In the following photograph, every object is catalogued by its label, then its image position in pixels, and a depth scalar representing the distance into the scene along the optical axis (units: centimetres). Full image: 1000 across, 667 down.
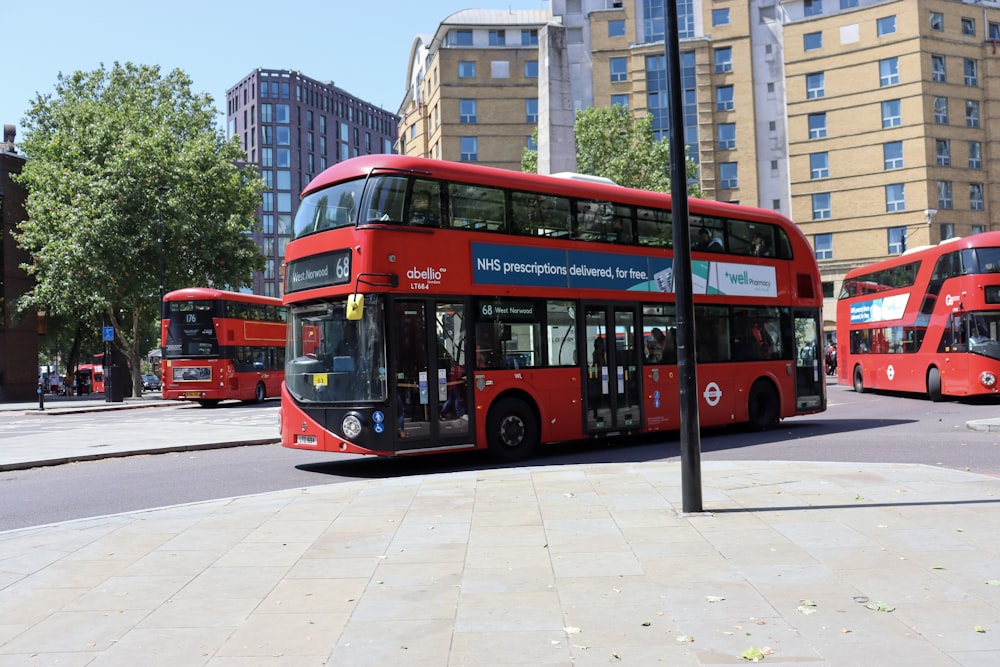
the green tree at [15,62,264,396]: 4128
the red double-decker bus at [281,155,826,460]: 1120
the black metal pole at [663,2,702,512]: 766
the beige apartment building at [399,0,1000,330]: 5388
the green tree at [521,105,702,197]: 4934
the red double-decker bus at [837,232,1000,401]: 2130
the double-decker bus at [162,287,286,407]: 3000
